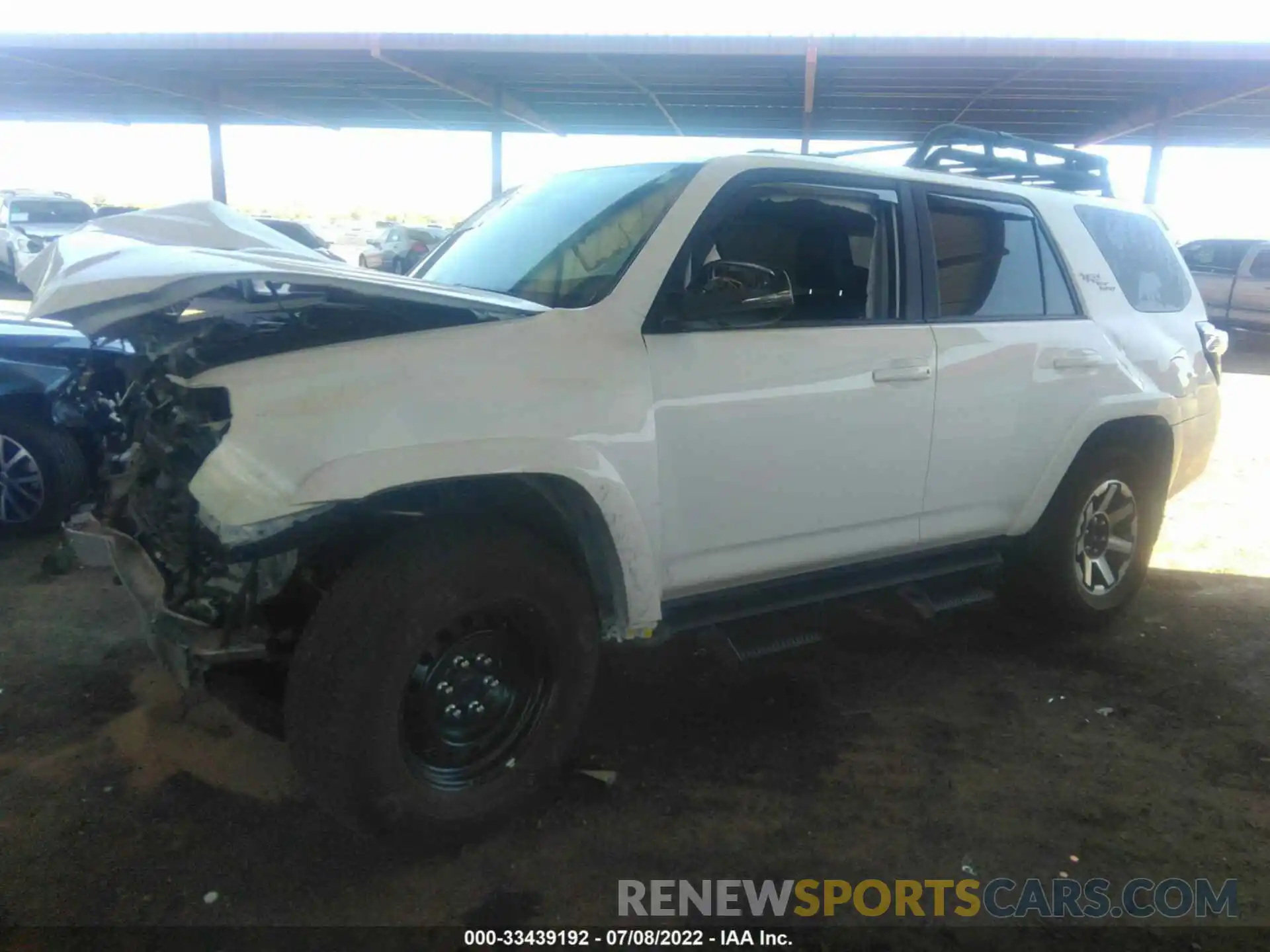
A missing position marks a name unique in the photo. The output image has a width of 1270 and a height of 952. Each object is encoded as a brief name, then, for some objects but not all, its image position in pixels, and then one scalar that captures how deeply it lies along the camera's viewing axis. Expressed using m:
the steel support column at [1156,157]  17.98
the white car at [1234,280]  15.88
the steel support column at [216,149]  20.03
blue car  4.95
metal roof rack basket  4.43
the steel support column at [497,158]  20.25
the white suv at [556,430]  2.39
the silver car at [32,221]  16.14
